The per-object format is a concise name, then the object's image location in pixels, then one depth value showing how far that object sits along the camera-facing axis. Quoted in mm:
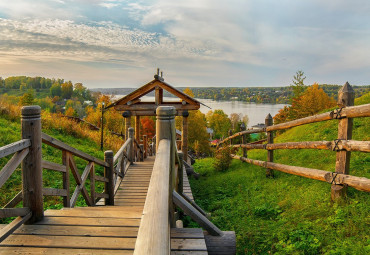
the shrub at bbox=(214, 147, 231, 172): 10102
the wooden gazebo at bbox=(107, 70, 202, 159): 11547
